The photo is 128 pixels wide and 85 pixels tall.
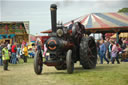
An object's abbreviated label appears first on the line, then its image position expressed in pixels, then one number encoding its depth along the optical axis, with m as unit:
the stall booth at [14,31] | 36.22
